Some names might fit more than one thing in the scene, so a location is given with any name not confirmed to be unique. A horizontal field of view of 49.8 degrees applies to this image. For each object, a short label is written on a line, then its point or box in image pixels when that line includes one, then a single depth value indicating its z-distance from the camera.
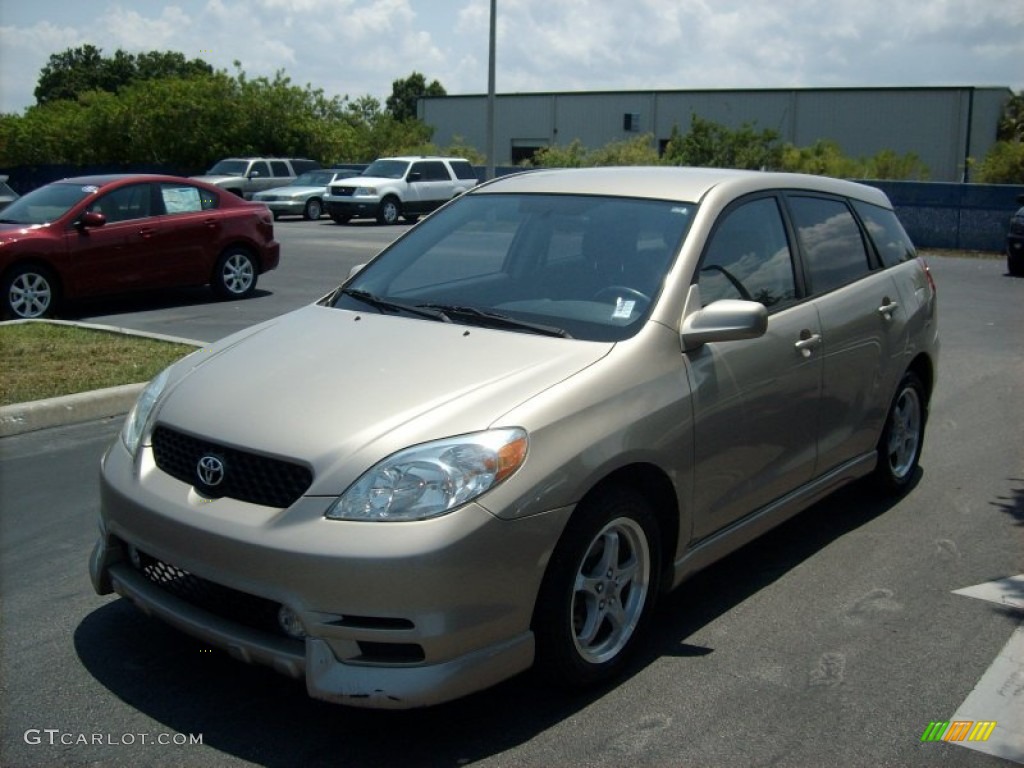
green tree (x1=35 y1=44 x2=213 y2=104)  91.75
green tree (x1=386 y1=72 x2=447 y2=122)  125.75
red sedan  12.16
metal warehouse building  51.06
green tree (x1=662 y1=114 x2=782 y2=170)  37.22
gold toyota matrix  3.37
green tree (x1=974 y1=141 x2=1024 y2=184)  32.19
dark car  19.31
